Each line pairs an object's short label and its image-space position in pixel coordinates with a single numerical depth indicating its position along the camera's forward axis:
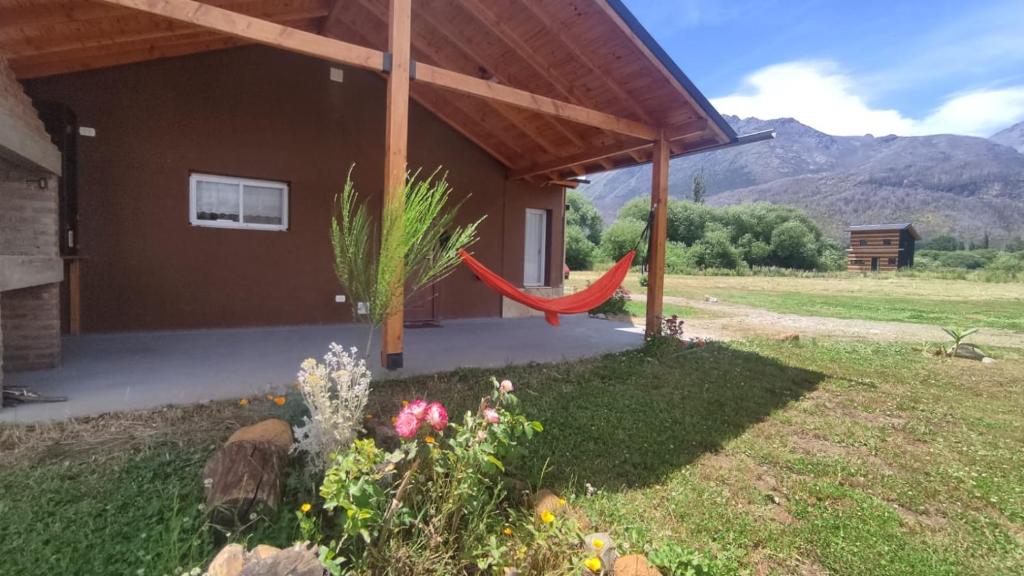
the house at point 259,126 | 3.66
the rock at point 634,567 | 1.64
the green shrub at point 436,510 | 1.57
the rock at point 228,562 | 1.28
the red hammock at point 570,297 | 4.46
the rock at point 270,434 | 1.98
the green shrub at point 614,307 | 7.94
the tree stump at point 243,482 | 1.73
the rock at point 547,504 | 2.03
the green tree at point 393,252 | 2.57
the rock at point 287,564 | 1.26
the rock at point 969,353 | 5.82
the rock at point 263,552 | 1.30
